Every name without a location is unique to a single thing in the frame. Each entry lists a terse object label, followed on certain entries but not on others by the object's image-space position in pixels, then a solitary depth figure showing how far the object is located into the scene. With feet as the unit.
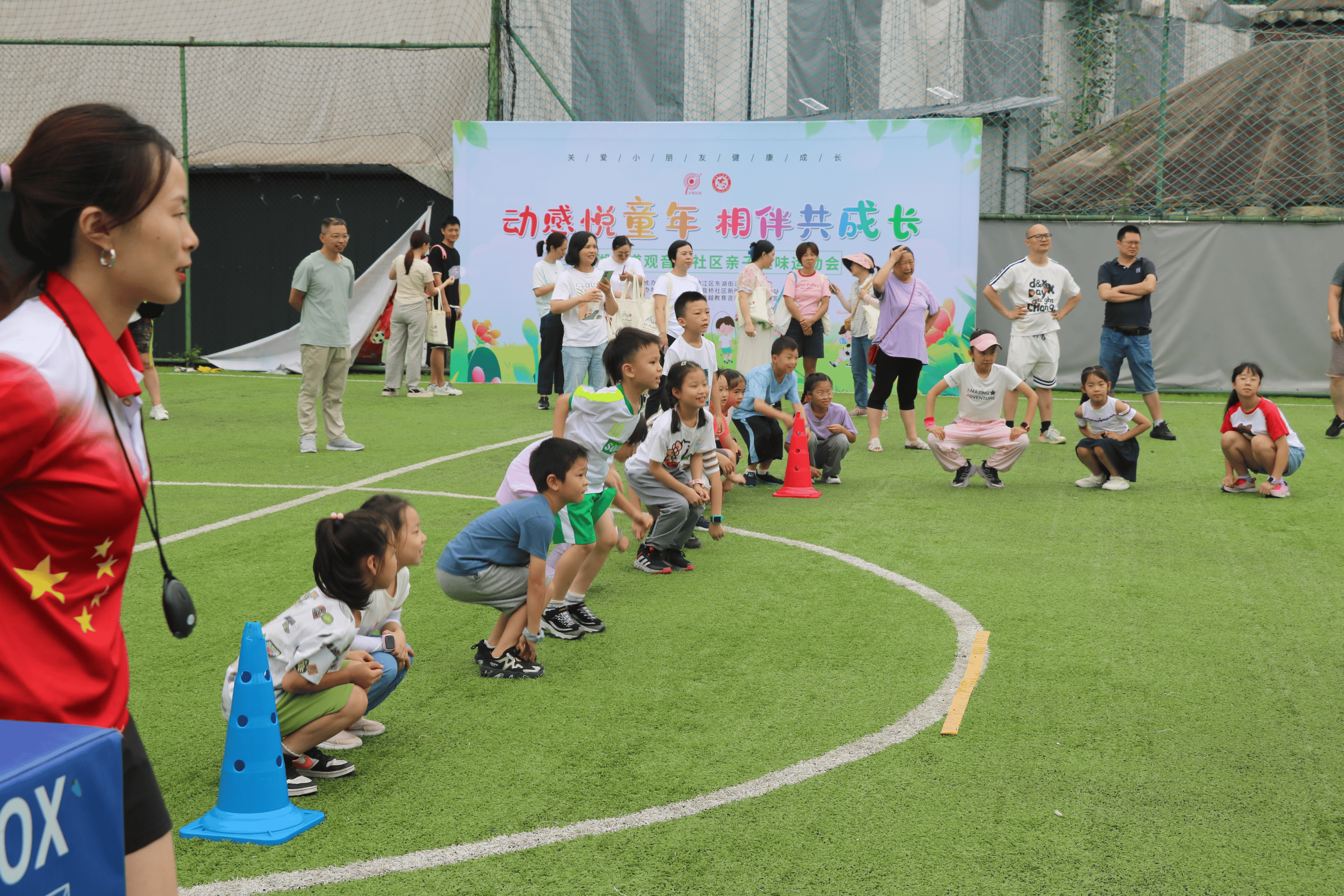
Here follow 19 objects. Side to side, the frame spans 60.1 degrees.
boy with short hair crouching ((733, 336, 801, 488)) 27.91
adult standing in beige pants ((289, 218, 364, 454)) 31.19
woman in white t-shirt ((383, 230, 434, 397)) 46.83
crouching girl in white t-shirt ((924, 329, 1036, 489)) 28.60
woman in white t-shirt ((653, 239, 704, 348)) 32.32
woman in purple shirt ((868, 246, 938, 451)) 34.30
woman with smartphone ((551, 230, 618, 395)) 34.47
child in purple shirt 28.66
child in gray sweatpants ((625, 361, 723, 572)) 20.06
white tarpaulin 55.06
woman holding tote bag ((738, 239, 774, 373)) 35.70
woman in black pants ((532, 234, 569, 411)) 39.68
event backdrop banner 47.50
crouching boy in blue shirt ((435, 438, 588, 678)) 14.87
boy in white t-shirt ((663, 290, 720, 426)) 25.07
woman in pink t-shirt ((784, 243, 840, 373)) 37.65
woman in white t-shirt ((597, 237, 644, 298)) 36.81
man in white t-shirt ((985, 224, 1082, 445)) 35.19
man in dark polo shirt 35.60
